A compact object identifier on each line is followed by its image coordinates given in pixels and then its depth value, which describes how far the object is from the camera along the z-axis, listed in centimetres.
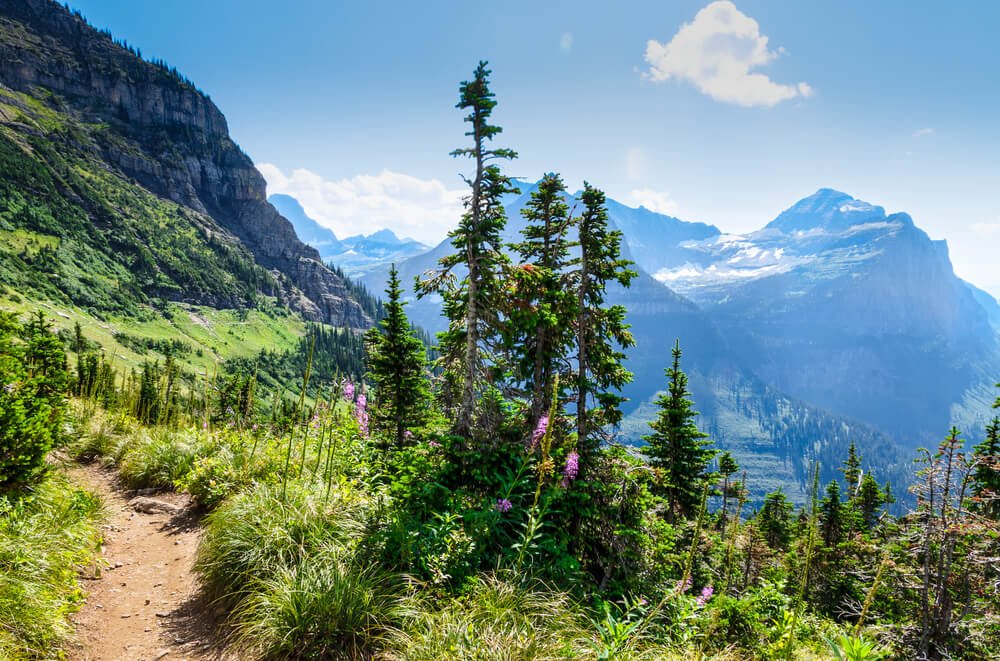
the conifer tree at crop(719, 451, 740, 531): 2852
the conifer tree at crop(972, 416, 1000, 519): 1695
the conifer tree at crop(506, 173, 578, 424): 1018
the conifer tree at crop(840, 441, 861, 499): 3291
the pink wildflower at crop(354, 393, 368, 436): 1134
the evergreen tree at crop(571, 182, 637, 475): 1105
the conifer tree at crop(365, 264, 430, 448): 1838
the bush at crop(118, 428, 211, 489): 941
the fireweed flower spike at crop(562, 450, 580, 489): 746
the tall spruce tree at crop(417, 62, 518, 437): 937
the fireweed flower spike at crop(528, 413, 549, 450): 731
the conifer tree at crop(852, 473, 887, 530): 3164
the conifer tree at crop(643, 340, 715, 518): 2139
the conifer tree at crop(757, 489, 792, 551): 3909
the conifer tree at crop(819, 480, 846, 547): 3122
